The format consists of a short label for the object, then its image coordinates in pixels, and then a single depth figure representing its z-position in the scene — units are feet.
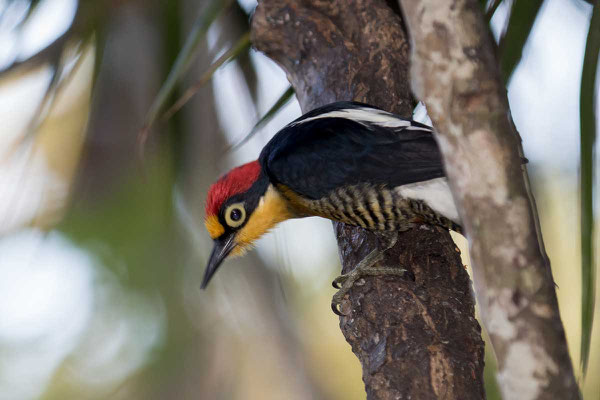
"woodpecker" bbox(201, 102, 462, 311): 11.68
